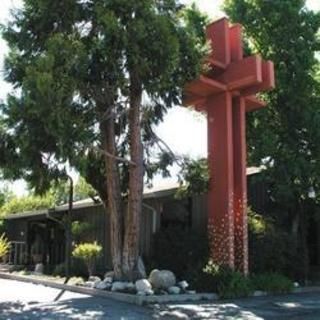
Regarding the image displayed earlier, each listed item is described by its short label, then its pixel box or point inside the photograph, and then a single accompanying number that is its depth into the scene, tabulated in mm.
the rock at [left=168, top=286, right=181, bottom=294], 11513
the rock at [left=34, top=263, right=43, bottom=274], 17141
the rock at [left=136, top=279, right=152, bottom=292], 11351
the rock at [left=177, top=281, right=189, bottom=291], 11916
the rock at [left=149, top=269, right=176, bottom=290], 11791
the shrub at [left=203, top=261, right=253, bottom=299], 11825
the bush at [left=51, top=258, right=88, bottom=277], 15957
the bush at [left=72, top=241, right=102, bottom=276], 14370
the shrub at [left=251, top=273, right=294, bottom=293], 12726
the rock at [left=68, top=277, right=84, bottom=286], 13247
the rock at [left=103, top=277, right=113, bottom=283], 12464
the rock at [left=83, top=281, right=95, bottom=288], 12655
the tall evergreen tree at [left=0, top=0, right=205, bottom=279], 10752
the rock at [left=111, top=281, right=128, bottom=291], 11846
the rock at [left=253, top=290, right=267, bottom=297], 12318
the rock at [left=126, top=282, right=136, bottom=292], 11636
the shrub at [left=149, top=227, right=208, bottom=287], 13160
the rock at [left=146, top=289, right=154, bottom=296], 11109
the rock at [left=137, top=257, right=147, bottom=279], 12647
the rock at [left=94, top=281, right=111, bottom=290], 12156
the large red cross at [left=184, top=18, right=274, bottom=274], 13071
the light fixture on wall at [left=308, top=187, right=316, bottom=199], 14758
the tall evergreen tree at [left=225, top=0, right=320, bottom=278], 14690
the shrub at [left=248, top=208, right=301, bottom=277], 13617
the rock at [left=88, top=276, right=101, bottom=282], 13051
